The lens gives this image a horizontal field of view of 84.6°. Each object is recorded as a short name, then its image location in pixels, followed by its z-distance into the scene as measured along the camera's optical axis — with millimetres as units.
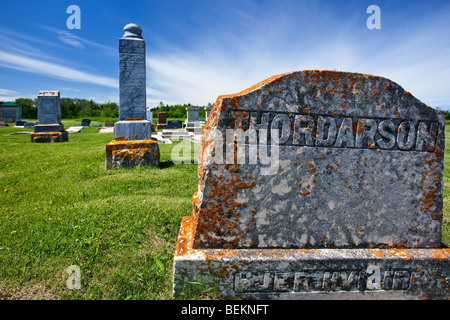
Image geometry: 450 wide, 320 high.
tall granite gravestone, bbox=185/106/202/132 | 19266
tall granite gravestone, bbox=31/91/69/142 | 11094
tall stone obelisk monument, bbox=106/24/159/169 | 5188
